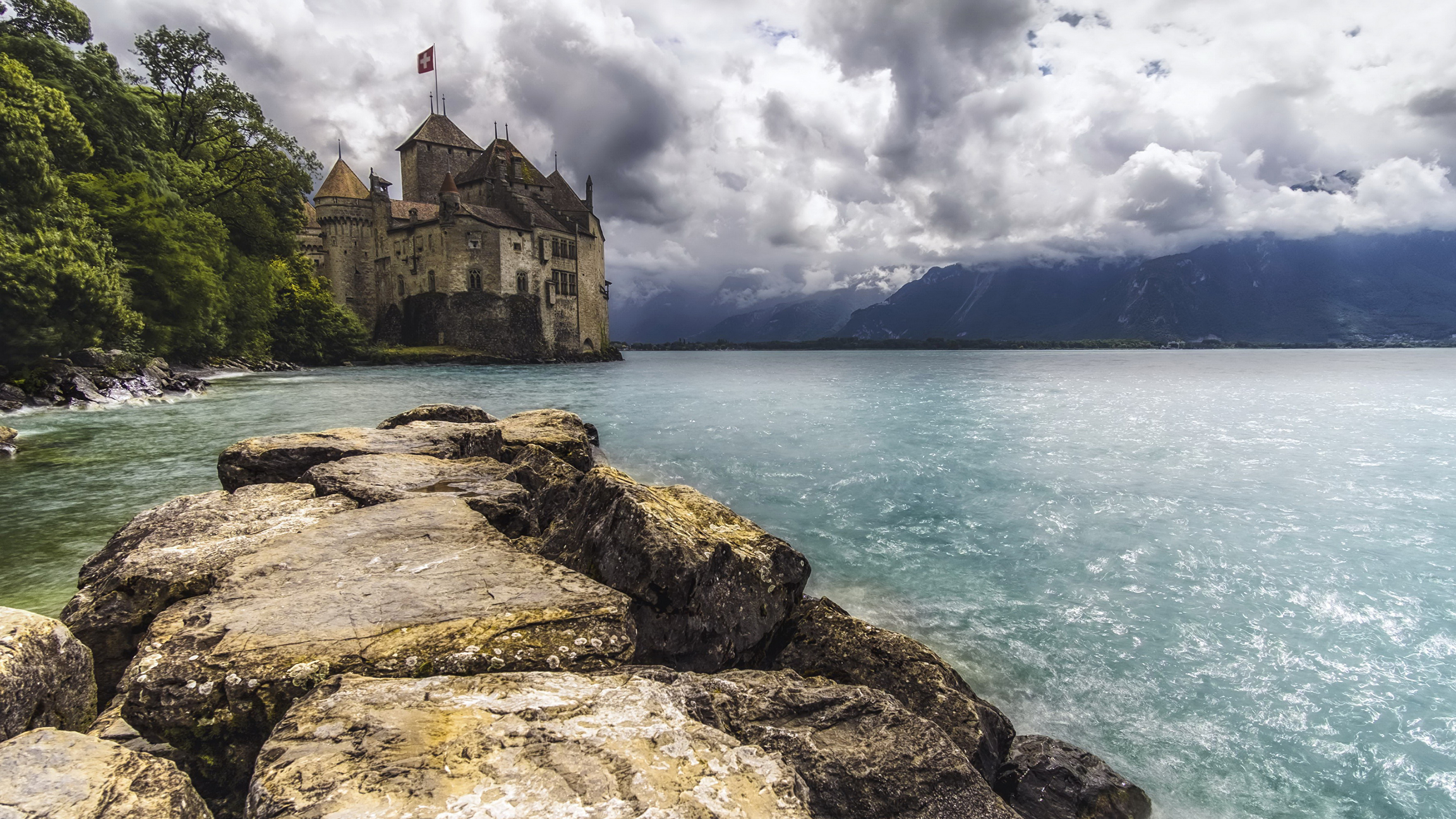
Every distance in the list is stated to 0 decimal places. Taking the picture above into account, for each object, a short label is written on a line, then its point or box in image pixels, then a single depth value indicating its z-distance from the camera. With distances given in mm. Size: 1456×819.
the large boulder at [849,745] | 3732
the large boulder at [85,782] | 2469
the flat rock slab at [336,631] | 3457
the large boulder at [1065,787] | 4961
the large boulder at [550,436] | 10516
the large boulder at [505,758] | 2576
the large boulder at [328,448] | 8617
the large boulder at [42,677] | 3102
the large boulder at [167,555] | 4477
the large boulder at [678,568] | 4879
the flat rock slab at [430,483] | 6852
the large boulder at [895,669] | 4980
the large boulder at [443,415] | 13383
